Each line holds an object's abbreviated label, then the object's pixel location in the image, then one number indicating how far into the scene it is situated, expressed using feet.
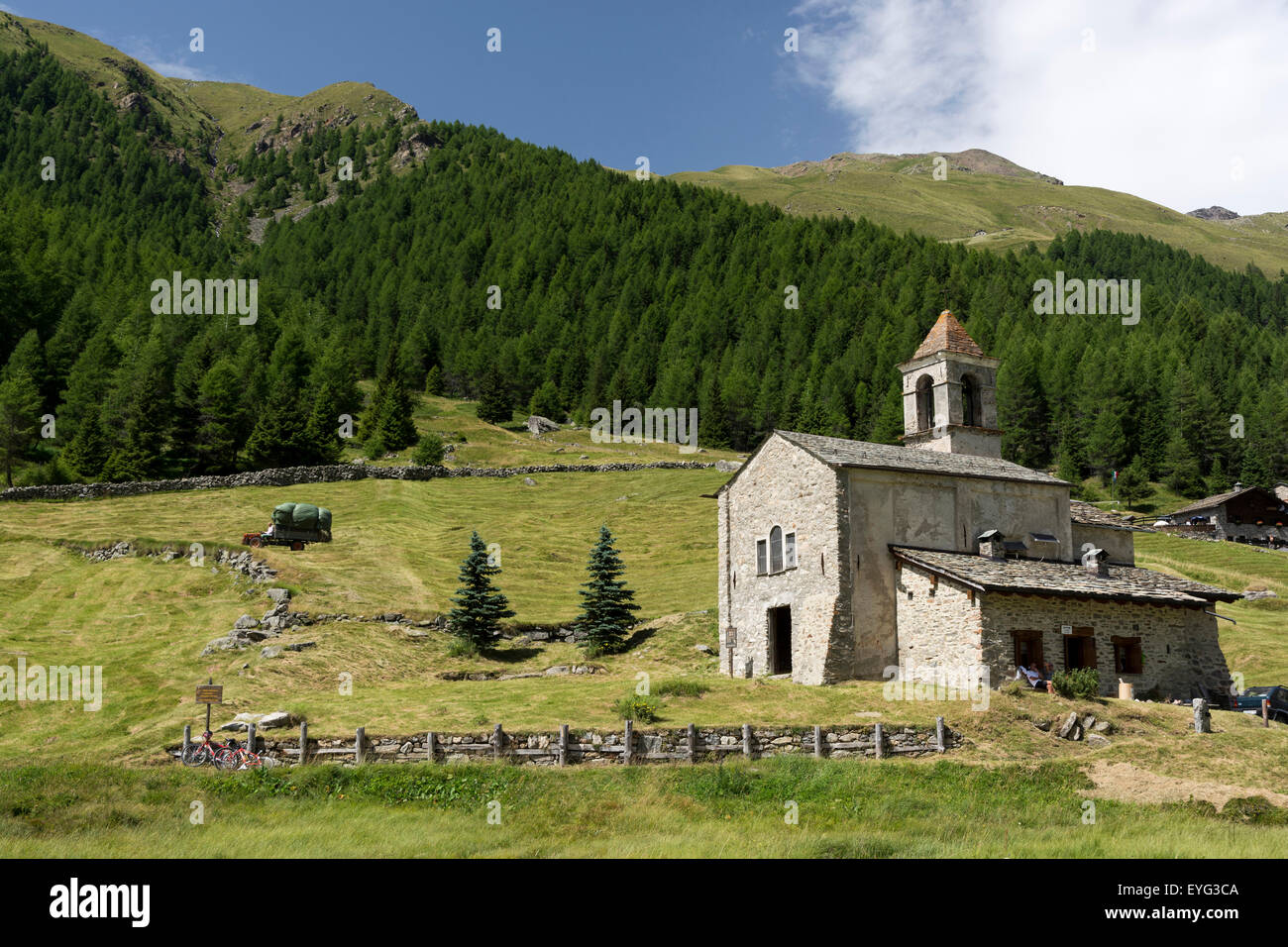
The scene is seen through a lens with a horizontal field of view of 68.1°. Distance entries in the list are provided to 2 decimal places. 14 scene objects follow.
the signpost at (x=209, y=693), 81.76
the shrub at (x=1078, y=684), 94.12
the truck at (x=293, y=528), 170.30
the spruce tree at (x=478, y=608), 130.82
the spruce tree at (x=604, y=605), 131.44
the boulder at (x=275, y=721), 86.02
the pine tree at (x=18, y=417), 240.32
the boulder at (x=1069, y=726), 84.48
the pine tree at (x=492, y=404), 379.55
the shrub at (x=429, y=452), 277.03
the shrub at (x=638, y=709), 89.71
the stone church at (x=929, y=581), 99.91
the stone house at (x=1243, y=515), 267.59
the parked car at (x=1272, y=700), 101.14
